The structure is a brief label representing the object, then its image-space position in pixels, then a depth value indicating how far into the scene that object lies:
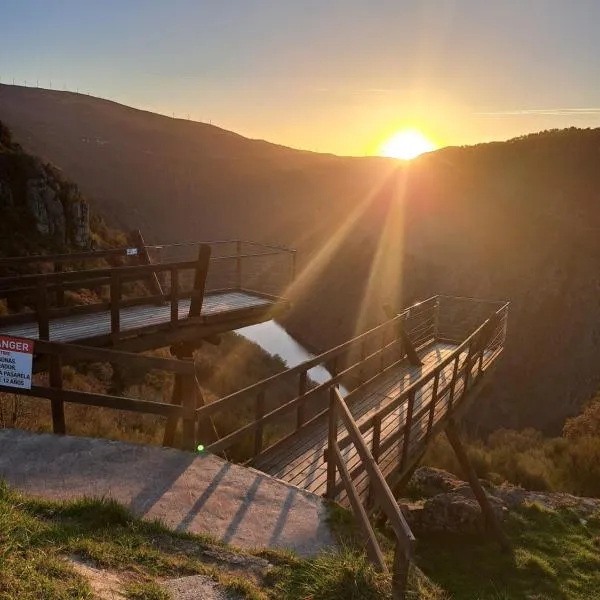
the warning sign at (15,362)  5.76
